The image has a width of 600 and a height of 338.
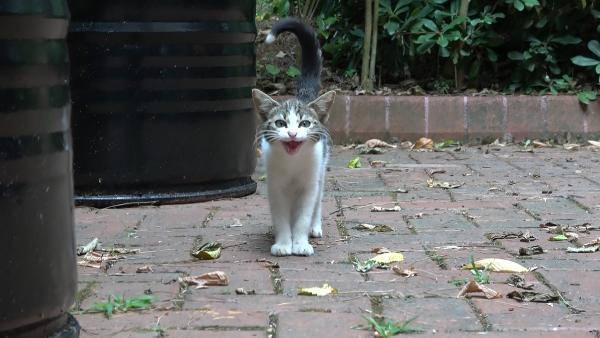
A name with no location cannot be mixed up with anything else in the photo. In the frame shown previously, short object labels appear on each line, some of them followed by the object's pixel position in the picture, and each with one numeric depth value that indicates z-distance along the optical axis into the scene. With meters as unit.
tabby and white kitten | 3.41
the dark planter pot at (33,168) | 1.90
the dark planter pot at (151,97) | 4.34
